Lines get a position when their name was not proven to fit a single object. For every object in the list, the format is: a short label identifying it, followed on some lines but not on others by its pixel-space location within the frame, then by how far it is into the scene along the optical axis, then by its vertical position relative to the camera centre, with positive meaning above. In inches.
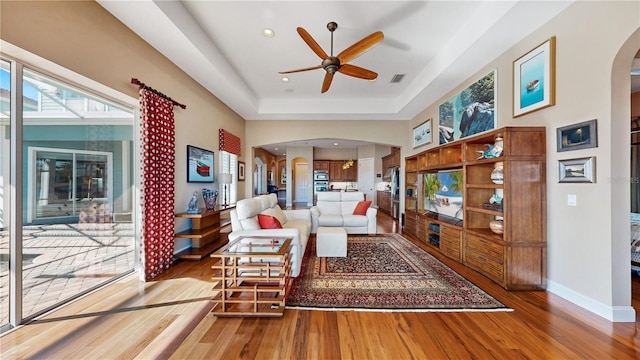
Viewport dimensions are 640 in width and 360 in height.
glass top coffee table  79.7 -37.3
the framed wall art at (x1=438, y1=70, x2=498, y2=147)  127.7 +45.5
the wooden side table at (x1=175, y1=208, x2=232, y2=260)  132.7 -31.2
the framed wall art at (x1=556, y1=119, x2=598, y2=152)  80.3 +17.0
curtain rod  101.4 +44.8
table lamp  171.3 +2.7
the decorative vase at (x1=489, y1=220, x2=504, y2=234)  106.4 -21.5
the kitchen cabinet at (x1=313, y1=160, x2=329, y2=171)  417.7 +30.2
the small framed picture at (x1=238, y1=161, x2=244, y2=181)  228.8 +11.0
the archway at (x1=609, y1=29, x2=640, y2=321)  75.6 -0.3
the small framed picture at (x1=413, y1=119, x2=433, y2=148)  198.1 +43.9
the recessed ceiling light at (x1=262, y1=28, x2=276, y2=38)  116.5 +77.9
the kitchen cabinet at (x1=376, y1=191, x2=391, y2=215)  308.8 -28.1
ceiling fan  97.0 +58.6
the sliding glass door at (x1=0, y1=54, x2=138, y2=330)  70.8 -4.6
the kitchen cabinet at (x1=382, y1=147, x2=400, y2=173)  274.9 +29.3
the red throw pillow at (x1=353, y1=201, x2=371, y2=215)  193.3 -22.7
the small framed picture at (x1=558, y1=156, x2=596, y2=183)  80.7 +4.1
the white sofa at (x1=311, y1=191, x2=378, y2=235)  185.9 -32.4
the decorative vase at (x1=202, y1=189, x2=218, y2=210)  150.3 -11.0
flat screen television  142.0 -8.1
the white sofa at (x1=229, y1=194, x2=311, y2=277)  105.8 -23.2
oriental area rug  87.0 -46.8
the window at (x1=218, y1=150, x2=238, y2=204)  196.1 +10.3
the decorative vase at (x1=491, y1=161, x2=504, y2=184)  106.1 +3.4
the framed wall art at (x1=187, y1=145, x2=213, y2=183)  146.4 +11.6
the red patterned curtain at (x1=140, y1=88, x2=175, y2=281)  107.8 -0.2
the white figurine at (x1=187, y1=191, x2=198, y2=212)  138.1 -13.7
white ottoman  130.7 -36.3
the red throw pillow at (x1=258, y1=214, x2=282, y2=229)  118.3 -21.2
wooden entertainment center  97.7 -14.3
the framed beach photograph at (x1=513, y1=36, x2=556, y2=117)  94.0 +45.6
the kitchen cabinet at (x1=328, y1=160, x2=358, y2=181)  412.5 +17.3
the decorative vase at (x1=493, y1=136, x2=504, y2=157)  105.9 +16.7
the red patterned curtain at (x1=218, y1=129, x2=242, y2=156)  188.3 +34.9
